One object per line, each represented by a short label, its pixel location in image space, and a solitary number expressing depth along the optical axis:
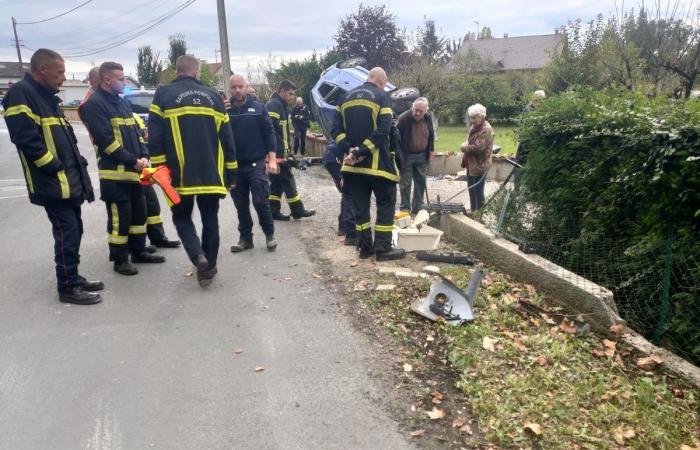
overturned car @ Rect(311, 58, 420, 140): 12.94
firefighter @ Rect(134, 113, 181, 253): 6.31
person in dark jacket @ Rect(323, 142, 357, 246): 6.58
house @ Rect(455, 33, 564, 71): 54.72
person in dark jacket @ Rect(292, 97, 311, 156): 16.12
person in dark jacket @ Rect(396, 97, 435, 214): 7.64
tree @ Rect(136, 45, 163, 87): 49.50
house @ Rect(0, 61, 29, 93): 71.68
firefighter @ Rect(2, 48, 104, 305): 4.32
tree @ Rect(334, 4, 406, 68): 29.34
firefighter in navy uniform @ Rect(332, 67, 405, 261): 5.56
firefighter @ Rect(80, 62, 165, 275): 5.17
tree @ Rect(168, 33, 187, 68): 44.97
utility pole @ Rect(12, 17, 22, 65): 50.91
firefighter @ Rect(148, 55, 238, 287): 4.77
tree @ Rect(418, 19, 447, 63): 39.72
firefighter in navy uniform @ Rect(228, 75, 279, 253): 6.20
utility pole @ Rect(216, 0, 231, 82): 17.36
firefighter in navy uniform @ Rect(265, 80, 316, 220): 7.36
